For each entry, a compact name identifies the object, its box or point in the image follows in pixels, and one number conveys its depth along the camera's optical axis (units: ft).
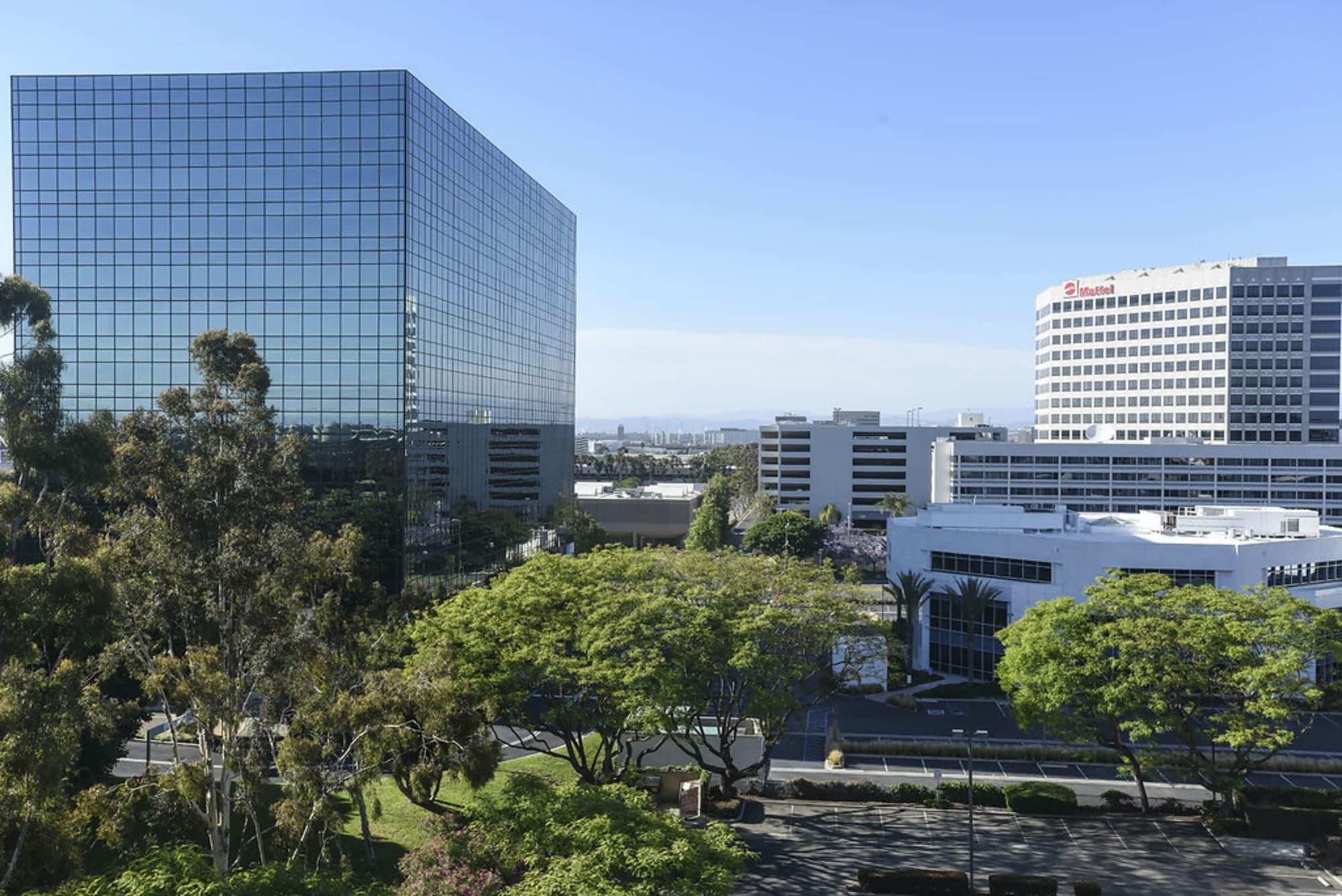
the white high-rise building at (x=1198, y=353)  473.67
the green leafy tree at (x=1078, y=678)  140.87
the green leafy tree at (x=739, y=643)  130.93
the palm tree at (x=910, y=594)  226.38
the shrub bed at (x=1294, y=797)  140.97
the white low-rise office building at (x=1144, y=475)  426.51
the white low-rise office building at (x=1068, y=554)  207.62
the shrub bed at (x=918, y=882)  117.80
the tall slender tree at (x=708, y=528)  385.29
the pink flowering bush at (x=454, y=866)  73.61
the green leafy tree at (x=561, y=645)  126.93
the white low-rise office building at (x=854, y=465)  522.06
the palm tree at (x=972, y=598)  216.74
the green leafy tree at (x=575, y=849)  74.74
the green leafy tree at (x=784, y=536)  388.37
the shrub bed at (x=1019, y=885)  116.06
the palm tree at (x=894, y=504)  477.77
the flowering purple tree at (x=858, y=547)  407.03
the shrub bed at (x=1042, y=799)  146.20
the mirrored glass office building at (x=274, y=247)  213.66
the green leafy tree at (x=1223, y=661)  135.54
